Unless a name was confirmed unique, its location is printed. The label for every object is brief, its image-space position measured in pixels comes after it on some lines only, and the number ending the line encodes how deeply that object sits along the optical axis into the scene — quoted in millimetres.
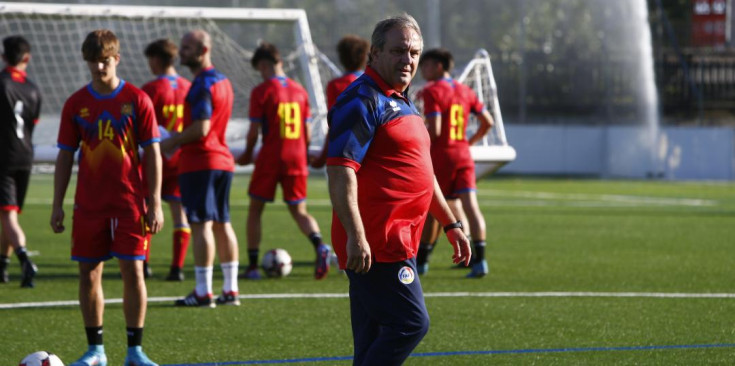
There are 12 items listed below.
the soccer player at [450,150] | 20953
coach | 9250
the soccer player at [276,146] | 20109
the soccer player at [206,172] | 16875
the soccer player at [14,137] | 19531
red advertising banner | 68312
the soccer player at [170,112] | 19422
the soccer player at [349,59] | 19984
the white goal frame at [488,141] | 26312
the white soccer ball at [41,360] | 11680
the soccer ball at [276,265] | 20766
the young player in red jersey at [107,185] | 12461
